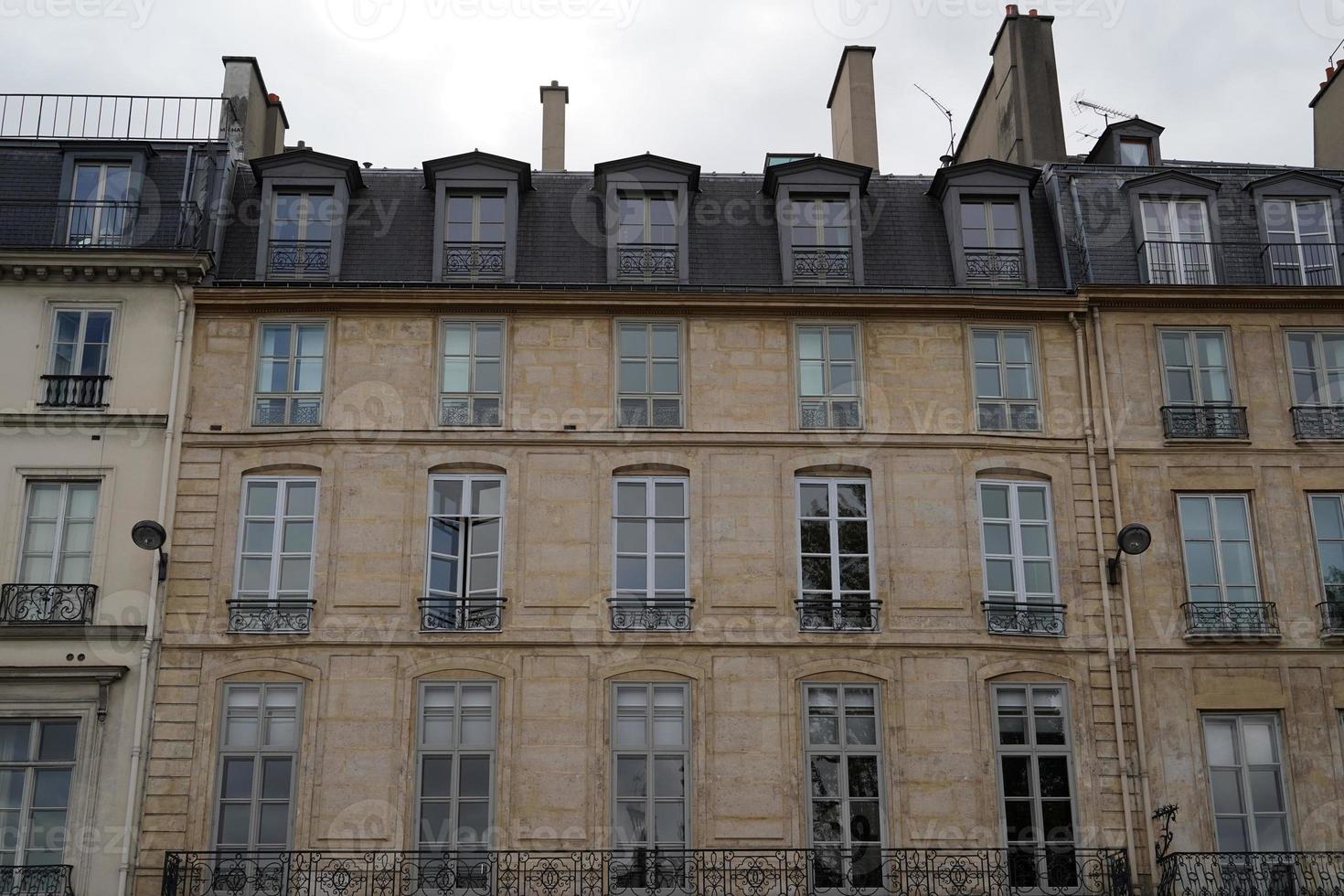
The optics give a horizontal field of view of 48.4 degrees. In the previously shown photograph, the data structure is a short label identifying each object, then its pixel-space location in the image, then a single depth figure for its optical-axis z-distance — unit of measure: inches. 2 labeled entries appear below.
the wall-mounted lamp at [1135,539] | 688.4
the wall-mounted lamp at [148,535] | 680.4
